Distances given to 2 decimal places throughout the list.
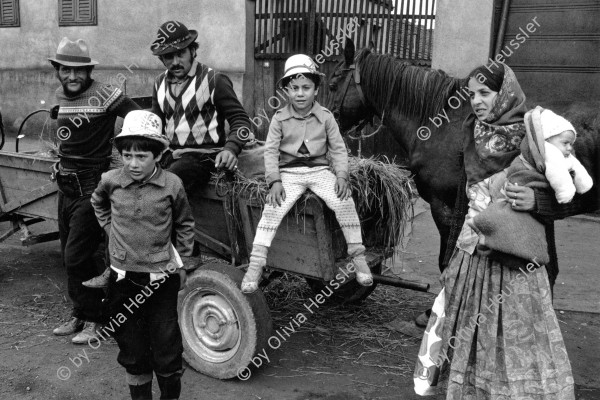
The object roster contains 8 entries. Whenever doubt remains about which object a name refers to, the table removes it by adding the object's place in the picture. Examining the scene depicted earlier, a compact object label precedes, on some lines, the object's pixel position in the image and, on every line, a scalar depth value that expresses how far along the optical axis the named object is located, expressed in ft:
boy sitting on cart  10.81
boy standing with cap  9.55
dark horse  13.32
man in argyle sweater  12.07
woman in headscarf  8.86
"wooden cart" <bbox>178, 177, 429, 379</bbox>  11.12
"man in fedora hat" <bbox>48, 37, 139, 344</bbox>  12.53
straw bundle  11.54
